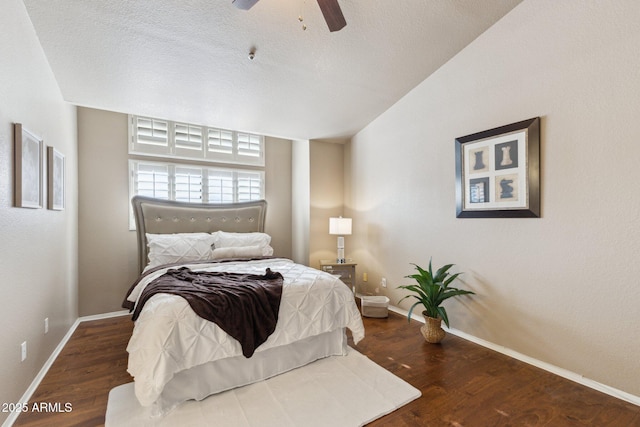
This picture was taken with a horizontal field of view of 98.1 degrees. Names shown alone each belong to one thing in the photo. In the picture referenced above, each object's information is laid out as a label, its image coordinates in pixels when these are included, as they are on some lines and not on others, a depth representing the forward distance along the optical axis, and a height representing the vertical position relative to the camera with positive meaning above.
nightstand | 3.97 -0.87
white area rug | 1.71 -1.30
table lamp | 4.22 -0.27
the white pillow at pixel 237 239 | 3.89 -0.42
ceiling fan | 1.71 +1.27
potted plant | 2.77 -0.86
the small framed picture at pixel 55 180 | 2.38 +0.28
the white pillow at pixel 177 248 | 3.44 -0.48
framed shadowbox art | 2.38 +0.36
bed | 1.75 -0.83
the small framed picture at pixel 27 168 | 1.76 +0.29
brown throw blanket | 1.94 -0.67
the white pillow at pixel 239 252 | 3.58 -0.55
